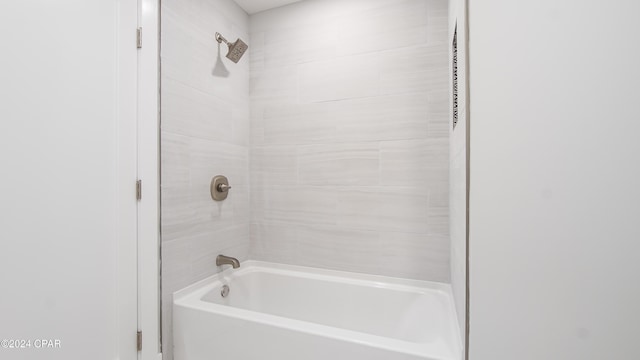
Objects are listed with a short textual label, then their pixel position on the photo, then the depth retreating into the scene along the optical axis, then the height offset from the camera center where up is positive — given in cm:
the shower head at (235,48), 166 +85
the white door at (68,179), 85 +2
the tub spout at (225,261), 162 -47
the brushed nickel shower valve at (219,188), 165 -3
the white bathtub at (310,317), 105 -67
